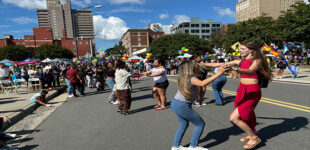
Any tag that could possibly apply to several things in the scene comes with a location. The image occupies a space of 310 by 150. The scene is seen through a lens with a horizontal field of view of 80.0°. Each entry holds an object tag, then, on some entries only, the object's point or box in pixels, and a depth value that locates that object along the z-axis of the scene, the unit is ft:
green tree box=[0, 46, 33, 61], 179.52
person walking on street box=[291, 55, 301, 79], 40.21
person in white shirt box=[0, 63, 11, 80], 35.72
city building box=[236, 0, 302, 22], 343.61
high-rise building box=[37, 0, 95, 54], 506.36
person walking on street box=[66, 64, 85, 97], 29.31
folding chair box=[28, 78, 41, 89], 36.12
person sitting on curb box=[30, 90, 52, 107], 23.89
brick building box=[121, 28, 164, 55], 310.78
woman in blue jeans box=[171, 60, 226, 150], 9.09
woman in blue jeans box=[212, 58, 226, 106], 19.69
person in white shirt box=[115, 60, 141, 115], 18.12
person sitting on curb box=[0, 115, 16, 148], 12.69
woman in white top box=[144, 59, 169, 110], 18.66
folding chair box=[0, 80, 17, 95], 33.40
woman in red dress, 10.12
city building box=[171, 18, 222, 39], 347.97
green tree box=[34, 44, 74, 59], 196.87
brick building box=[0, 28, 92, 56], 281.21
